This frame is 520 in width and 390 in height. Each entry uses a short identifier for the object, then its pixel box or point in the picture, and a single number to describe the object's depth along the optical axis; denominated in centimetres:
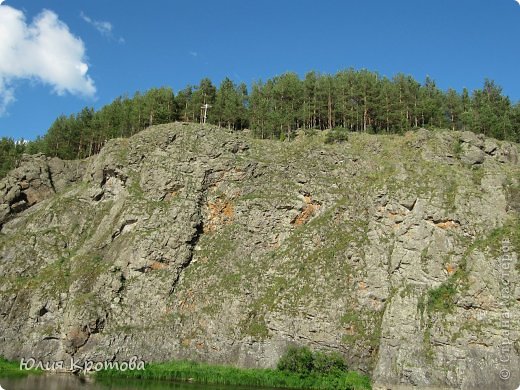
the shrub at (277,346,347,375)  4259
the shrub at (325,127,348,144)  6444
